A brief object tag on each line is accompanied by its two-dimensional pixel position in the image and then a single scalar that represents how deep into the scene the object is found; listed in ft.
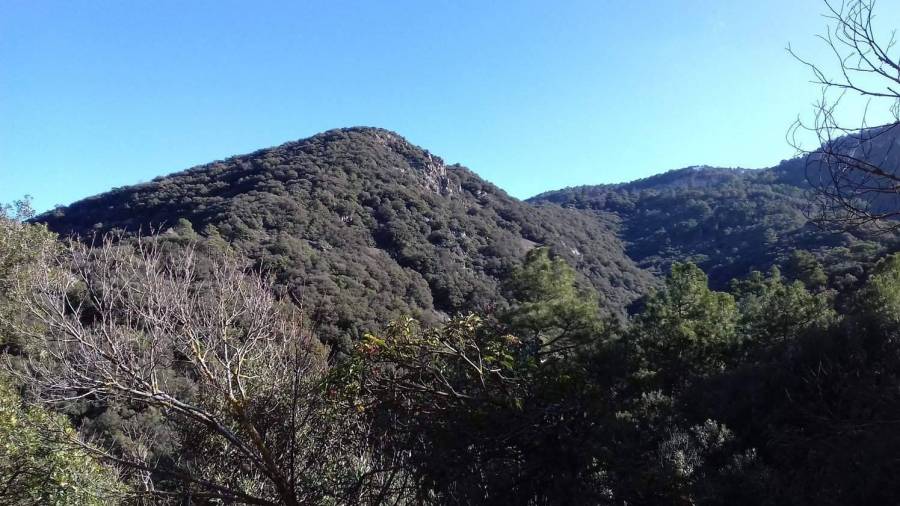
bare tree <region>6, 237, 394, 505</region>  13.61
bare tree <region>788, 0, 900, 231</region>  9.63
